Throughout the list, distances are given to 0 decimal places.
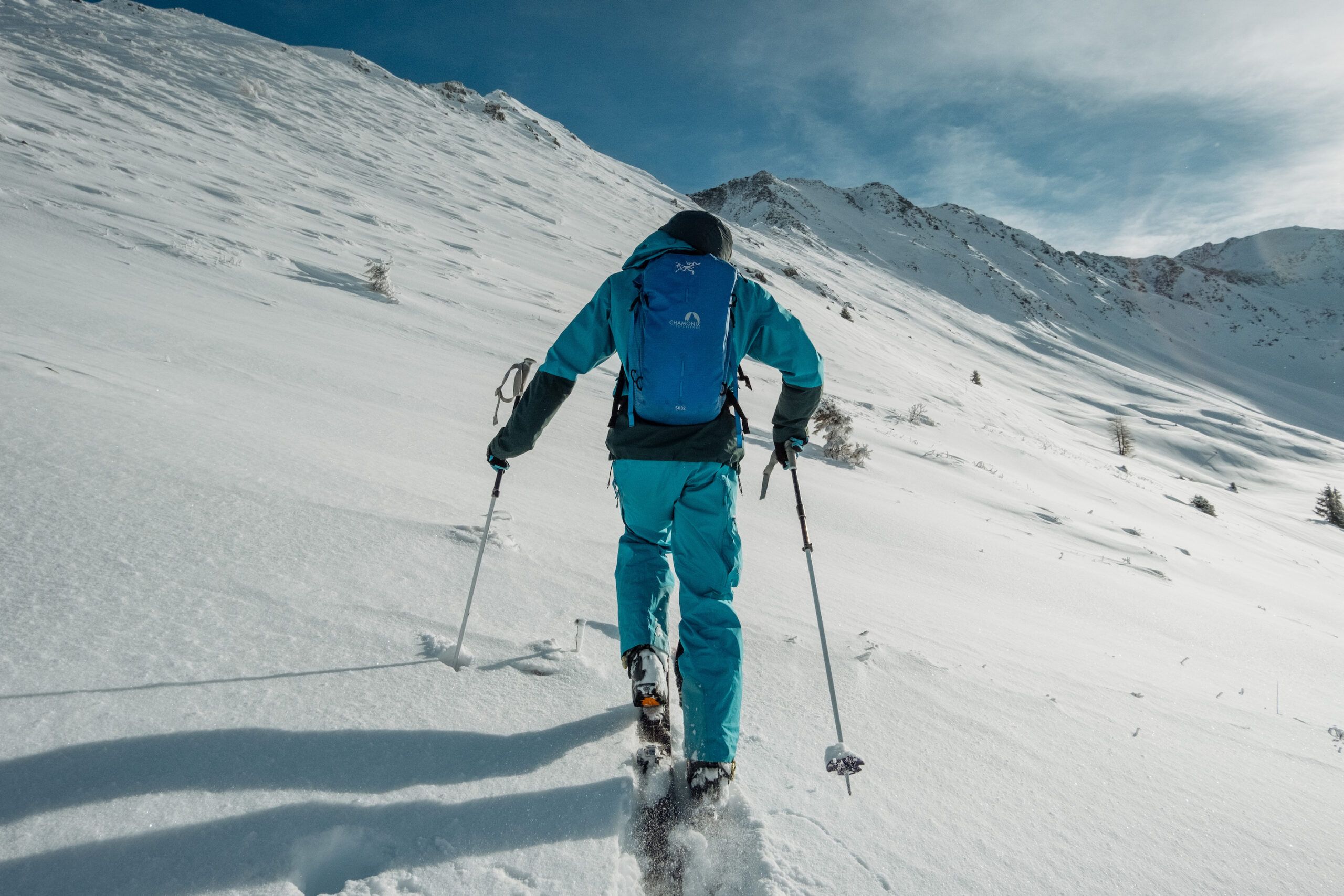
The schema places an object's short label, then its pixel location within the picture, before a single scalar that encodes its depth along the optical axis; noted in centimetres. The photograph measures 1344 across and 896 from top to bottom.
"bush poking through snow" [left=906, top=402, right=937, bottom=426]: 1109
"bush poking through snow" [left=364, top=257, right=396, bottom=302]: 747
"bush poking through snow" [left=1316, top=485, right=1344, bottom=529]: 1700
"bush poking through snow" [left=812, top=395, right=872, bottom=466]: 699
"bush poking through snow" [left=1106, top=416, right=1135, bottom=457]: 2134
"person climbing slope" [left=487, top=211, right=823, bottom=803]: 188
